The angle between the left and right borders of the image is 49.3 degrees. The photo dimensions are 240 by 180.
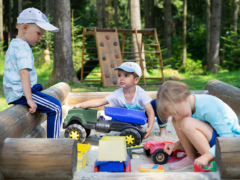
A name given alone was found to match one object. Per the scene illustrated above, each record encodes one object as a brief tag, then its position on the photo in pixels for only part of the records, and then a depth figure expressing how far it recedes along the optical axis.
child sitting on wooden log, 2.49
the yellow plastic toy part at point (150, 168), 2.06
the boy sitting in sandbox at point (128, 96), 3.14
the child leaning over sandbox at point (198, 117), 1.97
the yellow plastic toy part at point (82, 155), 2.15
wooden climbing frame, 7.60
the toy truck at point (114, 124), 2.87
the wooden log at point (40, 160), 1.72
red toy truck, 2.40
